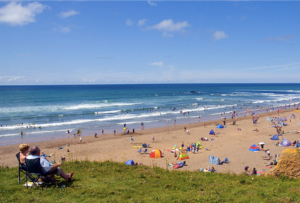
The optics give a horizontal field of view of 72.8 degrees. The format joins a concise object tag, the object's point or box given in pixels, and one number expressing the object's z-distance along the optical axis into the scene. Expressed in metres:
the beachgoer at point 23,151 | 6.58
